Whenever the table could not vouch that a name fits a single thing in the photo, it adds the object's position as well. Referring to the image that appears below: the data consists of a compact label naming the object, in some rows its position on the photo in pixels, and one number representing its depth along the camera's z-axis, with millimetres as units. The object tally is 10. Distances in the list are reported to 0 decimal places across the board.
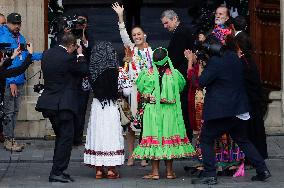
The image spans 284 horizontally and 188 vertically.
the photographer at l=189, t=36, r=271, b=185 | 12930
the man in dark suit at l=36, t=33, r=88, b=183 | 13117
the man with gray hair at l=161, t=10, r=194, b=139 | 14195
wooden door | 16547
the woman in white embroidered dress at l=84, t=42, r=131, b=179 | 13453
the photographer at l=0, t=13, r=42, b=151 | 15117
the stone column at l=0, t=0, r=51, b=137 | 15992
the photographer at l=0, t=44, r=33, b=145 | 13143
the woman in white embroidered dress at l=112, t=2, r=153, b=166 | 14039
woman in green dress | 13375
